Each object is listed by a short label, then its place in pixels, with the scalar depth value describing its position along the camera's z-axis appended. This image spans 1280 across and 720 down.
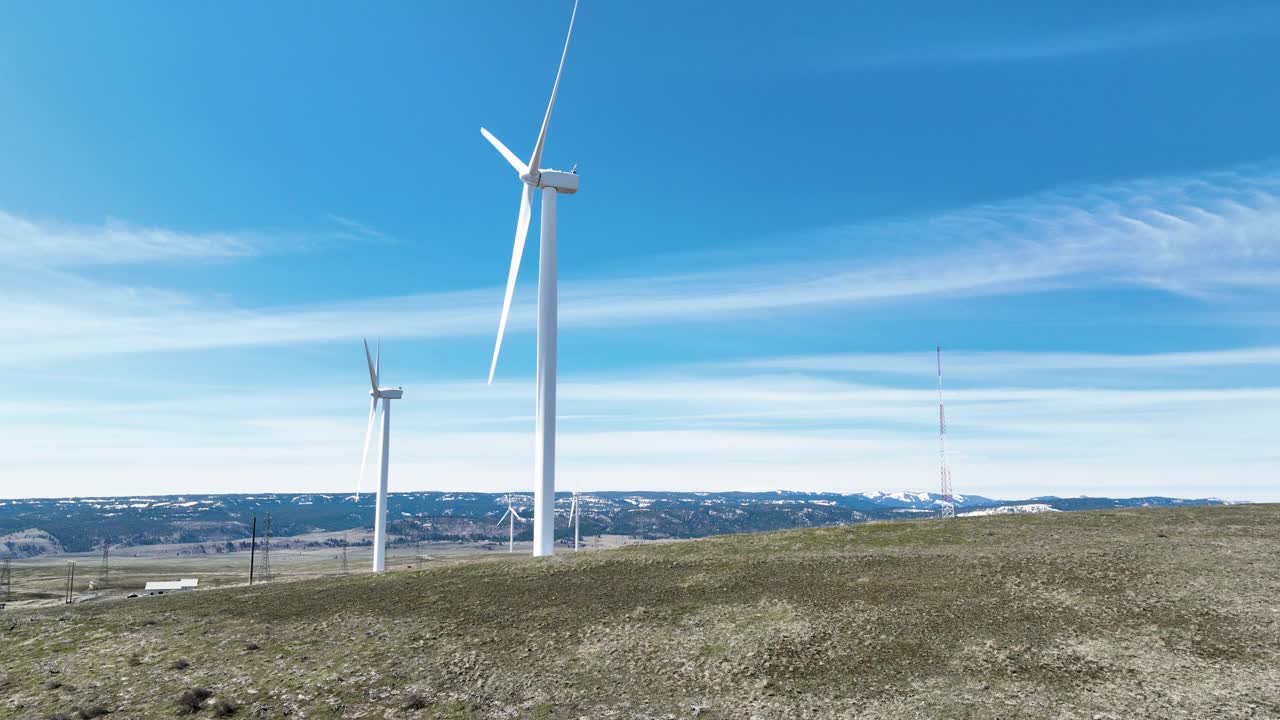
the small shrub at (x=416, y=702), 33.53
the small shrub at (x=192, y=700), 33.69
